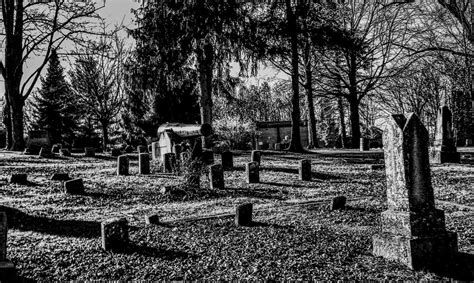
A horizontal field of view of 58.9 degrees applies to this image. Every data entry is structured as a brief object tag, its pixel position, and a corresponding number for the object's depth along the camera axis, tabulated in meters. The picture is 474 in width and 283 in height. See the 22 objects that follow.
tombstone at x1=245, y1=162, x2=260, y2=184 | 10.93
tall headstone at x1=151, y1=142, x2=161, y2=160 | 16.73
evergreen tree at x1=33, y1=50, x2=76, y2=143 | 39.50
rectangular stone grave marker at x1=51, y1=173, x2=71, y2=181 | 11.00
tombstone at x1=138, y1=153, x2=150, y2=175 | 12.58
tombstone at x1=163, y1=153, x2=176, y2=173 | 12.85
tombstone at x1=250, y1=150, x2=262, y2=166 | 14.79
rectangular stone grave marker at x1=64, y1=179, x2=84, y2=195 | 9.33
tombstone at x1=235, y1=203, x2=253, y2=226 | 6.16
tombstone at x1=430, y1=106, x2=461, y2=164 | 14.75
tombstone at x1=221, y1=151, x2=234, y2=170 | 14.08
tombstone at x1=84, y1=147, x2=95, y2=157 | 20.59
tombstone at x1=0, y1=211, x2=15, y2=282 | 3.92
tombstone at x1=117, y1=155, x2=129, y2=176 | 12.50
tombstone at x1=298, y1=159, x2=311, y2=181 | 11.38
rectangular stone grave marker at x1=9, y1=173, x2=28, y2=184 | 10.57
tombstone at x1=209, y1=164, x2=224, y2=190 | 9.98
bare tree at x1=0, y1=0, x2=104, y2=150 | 20.55
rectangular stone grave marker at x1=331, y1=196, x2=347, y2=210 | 7.12
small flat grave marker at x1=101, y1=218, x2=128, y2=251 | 5.08
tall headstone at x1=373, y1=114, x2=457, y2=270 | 4.27
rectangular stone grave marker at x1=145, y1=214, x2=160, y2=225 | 6.36
